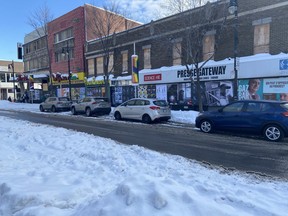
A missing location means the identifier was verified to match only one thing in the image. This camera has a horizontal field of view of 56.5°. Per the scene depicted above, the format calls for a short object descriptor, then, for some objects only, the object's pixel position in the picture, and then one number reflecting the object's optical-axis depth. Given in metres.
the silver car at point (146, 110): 15.98
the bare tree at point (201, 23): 17.50
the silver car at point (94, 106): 20.97
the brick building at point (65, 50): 33.16
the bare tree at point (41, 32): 43.56
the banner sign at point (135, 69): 25.56
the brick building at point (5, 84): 66.54
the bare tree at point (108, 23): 24.89
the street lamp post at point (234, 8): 13.17
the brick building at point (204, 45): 17.05
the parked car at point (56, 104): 25.88
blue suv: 10.04
